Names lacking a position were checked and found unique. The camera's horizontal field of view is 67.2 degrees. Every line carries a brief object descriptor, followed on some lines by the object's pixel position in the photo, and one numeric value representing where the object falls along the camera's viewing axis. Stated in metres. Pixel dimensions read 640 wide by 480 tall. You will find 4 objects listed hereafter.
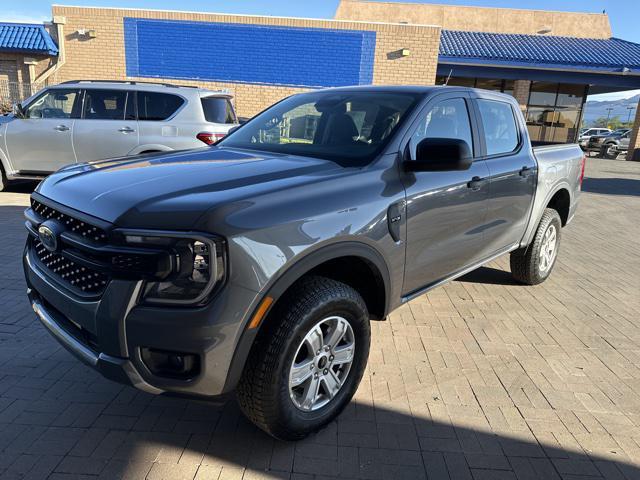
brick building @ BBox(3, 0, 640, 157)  17.30
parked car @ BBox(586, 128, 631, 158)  27.42
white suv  7.94
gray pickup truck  1.96
